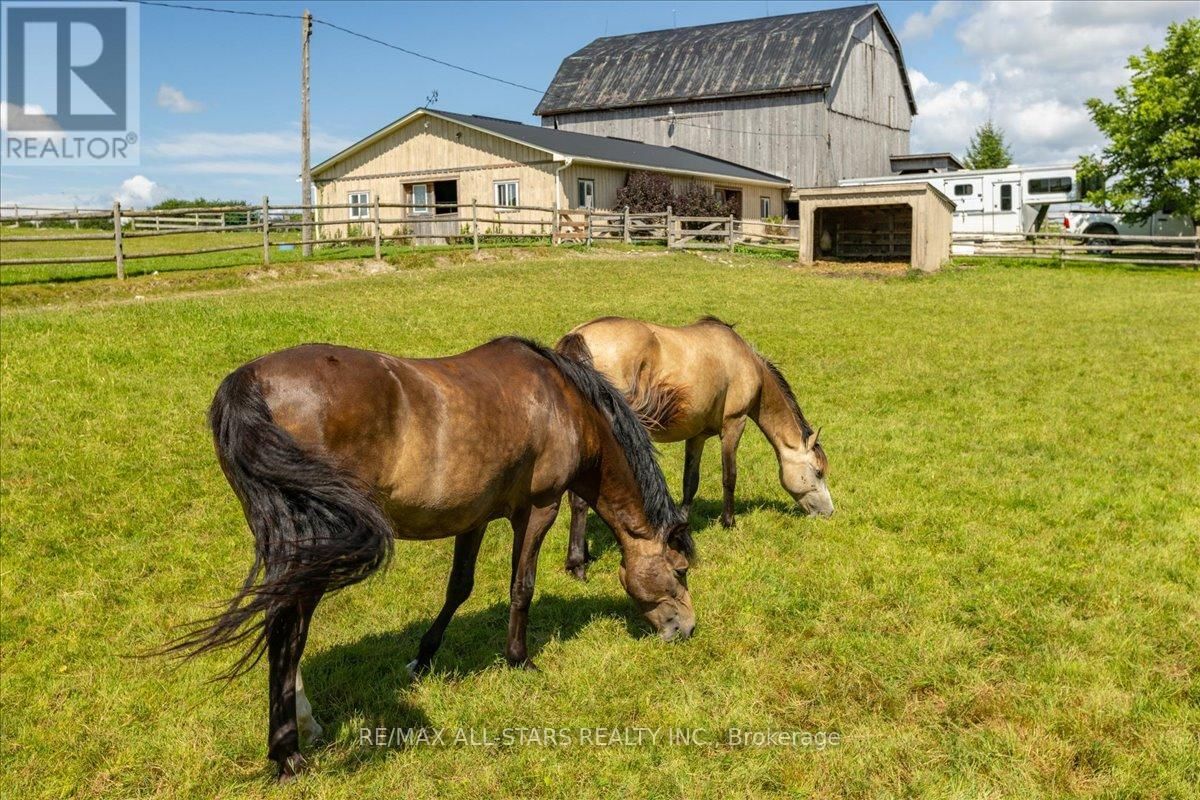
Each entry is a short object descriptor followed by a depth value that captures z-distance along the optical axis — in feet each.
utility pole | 71.15
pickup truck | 97.35
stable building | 90.79
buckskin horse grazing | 21.91
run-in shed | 75.20
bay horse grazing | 10.90
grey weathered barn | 125.39
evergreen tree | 180.14
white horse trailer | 100.99
